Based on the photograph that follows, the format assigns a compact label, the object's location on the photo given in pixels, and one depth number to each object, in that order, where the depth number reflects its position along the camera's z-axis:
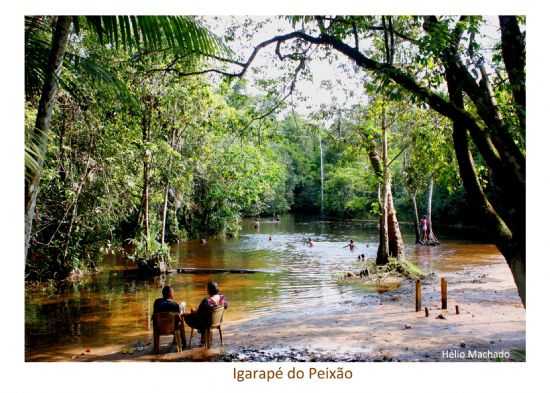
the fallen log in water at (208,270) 17.78
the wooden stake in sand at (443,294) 10.98
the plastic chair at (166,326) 8.38
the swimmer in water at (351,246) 23.69
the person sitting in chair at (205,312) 8.45
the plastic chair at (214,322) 8.46
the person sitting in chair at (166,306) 8.45
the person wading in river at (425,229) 25.25
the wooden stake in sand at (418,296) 11.19
